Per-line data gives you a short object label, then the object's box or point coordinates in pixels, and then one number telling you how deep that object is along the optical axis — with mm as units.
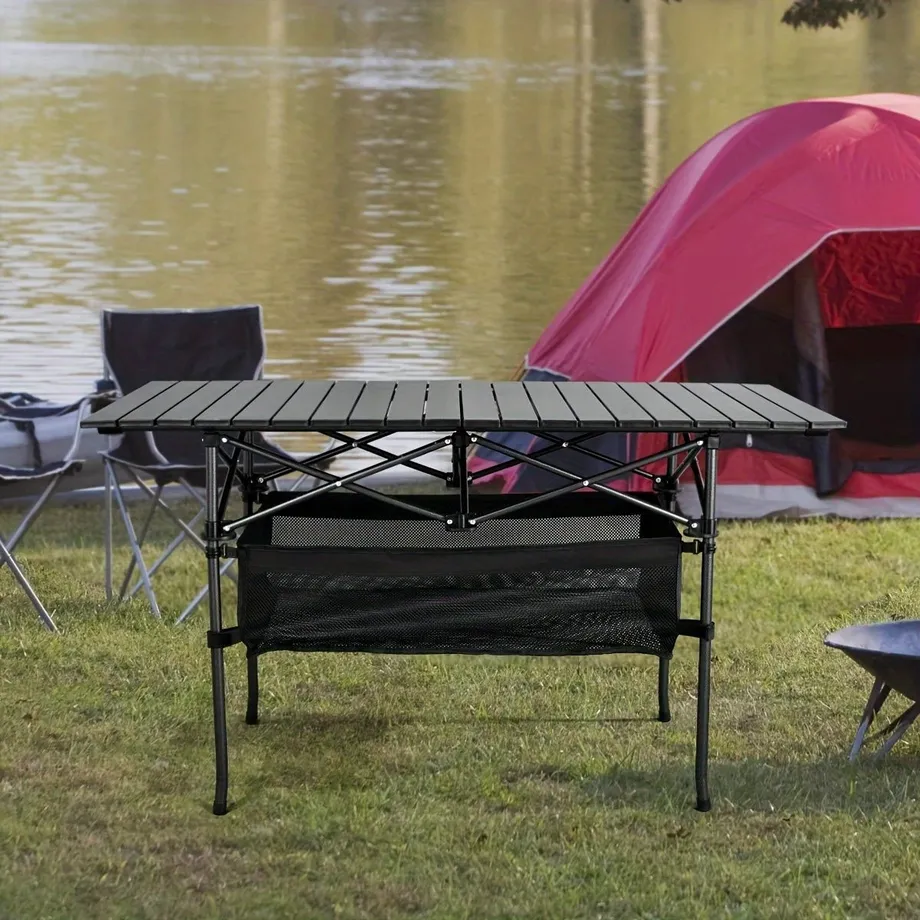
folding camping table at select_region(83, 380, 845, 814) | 4840
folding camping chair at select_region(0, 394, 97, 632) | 7836
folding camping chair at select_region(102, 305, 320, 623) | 8906
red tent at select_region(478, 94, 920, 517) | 9562
